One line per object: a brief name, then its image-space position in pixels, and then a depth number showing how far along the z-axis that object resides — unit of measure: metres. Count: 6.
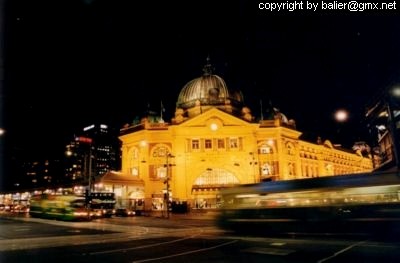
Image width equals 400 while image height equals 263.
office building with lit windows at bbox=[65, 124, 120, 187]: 174.59
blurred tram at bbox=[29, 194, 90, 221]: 38.27
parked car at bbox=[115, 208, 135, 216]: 51.38
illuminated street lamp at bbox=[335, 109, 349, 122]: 23.66
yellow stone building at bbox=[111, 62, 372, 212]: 69.62
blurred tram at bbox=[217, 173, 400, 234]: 17.58
